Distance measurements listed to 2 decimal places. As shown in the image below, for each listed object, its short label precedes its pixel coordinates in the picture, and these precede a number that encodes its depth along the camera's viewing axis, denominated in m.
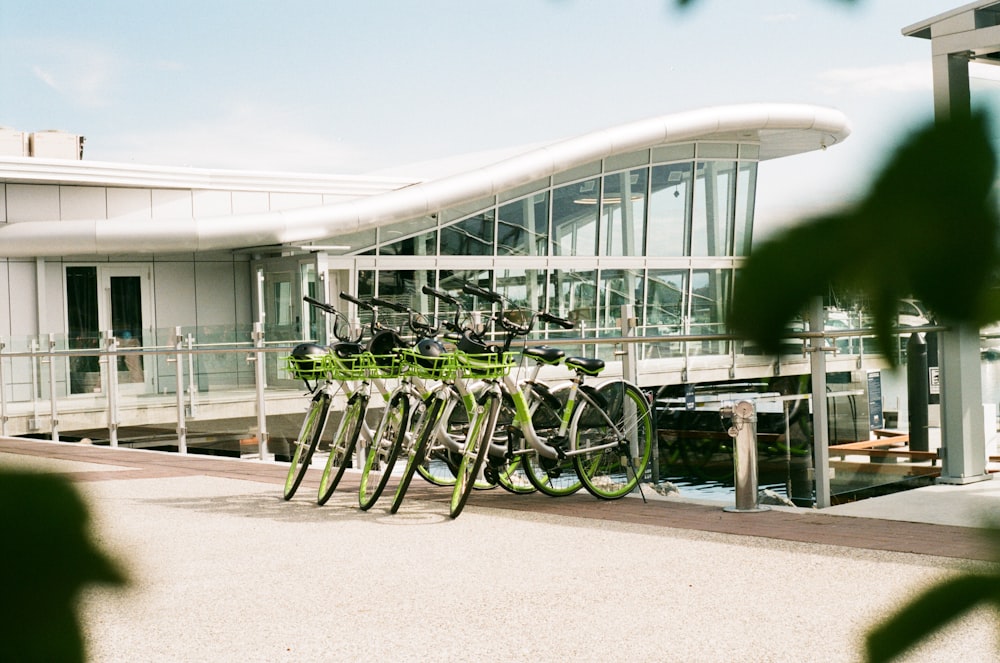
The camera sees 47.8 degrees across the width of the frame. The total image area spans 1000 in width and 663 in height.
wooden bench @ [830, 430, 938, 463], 6.11
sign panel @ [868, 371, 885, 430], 5.44
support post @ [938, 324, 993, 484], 6.43
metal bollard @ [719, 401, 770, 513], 5.88
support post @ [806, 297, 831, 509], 5.95
